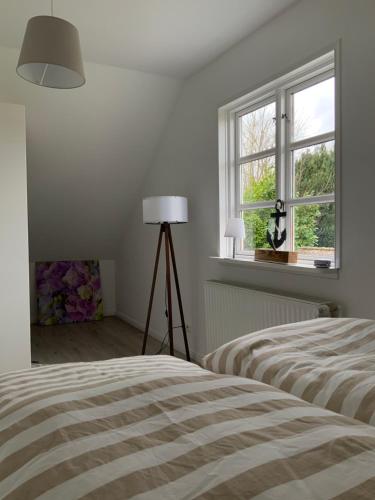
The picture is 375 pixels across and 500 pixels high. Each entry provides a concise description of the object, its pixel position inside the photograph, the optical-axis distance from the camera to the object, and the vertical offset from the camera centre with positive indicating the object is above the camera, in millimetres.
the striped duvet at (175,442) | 647 -387
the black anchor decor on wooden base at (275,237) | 2869 +3
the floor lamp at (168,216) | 3418 +186
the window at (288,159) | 2617 +572
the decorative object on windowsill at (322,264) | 2445 -160
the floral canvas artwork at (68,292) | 5375 -713
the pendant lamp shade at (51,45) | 1656 +797
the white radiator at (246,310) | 2469 -498
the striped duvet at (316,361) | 1065 -384
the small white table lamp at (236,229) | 3074 +65
